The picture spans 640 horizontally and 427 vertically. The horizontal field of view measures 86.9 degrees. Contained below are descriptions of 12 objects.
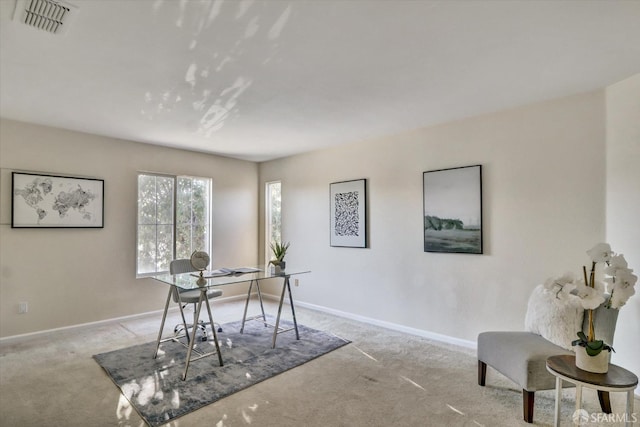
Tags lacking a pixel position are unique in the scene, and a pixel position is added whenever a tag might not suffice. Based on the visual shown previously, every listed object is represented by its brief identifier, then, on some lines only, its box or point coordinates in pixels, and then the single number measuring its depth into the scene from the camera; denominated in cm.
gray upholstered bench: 216
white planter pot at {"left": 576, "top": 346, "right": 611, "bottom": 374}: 178
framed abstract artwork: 452
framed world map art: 373
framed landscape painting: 349
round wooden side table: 167
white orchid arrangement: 175
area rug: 244
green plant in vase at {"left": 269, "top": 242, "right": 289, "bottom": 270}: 380
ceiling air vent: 173
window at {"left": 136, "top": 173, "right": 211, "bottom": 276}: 471
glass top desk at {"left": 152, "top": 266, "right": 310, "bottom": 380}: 296
